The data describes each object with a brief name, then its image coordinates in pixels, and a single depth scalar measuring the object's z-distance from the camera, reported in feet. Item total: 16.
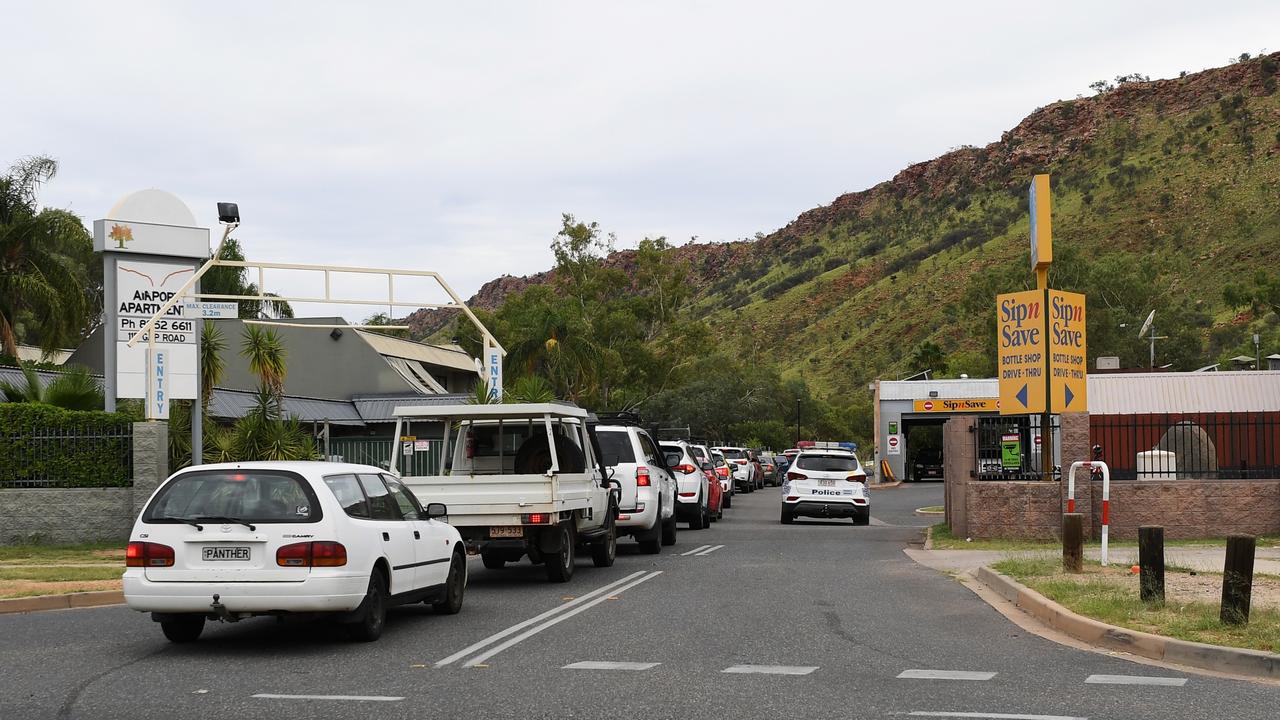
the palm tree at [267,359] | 102.01
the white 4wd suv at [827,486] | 89.92
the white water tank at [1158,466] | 71.20
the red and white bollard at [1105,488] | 54.65
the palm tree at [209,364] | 88.02
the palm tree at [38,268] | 127.03
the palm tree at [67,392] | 77.15
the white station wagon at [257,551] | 34.14
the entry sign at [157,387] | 74.74
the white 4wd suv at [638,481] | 65.82
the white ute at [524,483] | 49.26
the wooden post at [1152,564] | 39.47
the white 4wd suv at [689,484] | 86.79
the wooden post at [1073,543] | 50.34
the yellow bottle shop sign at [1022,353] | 71.26
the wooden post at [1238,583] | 34.91
